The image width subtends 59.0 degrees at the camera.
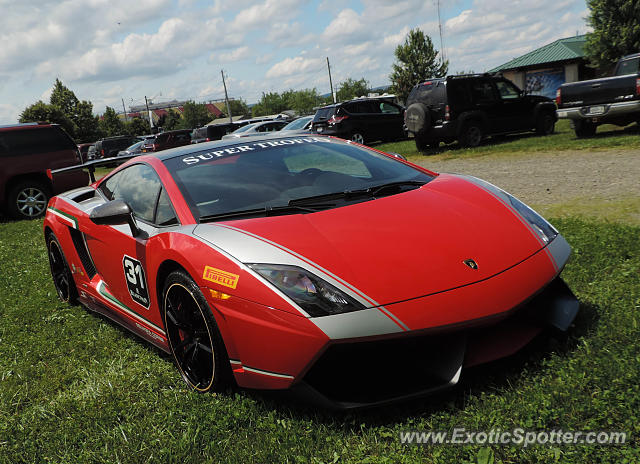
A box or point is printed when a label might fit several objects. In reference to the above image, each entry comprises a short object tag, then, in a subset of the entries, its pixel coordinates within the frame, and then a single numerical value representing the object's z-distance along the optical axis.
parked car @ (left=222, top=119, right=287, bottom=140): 21.44
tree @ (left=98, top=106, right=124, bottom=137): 80.75
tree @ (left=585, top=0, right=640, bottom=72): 30.11
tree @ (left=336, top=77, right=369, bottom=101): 113.19
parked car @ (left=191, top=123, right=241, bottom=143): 25.53
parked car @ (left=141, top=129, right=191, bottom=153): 26.82
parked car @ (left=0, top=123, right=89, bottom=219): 11.01
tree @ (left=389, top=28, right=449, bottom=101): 52.06
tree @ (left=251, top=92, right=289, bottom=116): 141.88
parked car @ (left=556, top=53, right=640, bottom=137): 11.64
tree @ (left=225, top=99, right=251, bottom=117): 147.88
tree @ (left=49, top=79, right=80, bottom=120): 65.56
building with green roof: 39.44
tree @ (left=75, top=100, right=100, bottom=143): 66.06
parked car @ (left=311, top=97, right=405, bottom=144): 18.34
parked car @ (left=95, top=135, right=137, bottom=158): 30.48
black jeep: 13.91
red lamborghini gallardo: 2.32
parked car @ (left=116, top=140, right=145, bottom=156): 27.50
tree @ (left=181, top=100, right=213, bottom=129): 113.19
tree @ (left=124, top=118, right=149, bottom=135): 88.21
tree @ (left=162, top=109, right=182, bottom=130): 107.12
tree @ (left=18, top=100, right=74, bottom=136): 60.56
